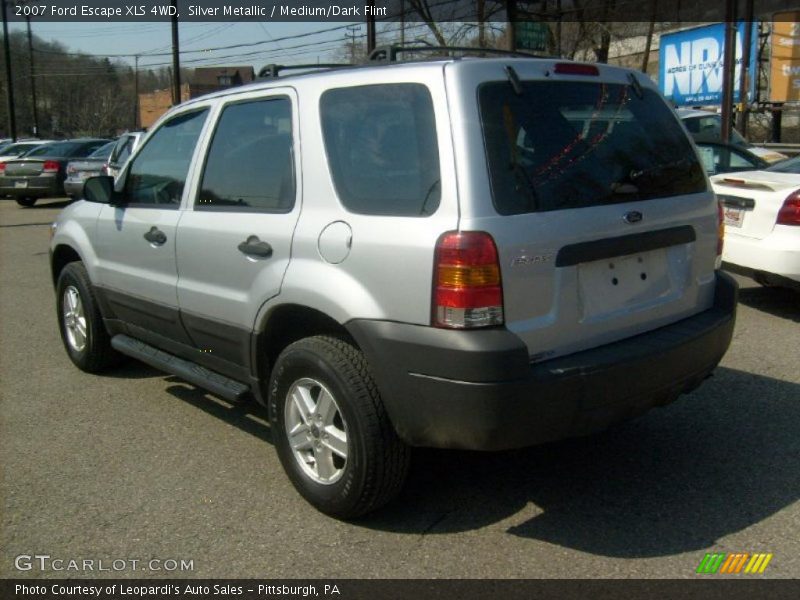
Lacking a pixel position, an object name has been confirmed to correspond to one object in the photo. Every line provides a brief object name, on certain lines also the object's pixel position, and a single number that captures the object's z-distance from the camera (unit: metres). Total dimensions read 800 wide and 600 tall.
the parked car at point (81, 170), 19.42
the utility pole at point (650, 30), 31.16
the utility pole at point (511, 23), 25.89
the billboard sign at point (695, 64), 28.16
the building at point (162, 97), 48.03
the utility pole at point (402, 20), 34.67
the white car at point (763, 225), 6.56
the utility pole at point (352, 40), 36.74
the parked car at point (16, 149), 23.80
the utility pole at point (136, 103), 65.47
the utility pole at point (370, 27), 25.96
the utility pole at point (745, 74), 21.73
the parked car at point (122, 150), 16.50
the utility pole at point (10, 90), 42.05
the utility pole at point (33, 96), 52.38
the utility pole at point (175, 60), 31.17
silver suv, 3.05
